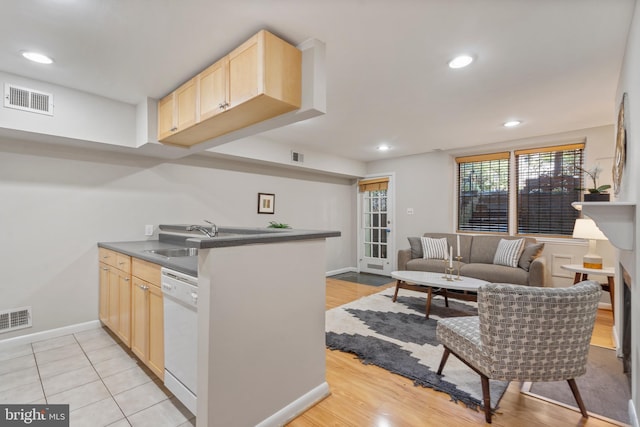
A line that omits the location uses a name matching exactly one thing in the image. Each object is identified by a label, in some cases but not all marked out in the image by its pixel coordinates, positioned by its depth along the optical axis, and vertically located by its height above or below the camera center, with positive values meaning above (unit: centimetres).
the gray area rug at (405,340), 208 -121
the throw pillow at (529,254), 391 -53
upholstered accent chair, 158 -65
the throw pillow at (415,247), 497 -55
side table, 308 -61
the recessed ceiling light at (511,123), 358 +118
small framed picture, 468 +19
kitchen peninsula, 142 -63
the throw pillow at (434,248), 475 -54
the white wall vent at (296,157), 467 +95
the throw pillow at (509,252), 411 -53
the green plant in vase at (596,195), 228 +17
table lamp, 323 -21
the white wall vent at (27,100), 232 +94
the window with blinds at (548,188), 420 +44
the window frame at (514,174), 416 +66
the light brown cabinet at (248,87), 179 +88
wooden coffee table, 323 -79
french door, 597 -36
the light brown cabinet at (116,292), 240 -74
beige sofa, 379 -70
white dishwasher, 156 -70
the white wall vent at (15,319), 259 -98
